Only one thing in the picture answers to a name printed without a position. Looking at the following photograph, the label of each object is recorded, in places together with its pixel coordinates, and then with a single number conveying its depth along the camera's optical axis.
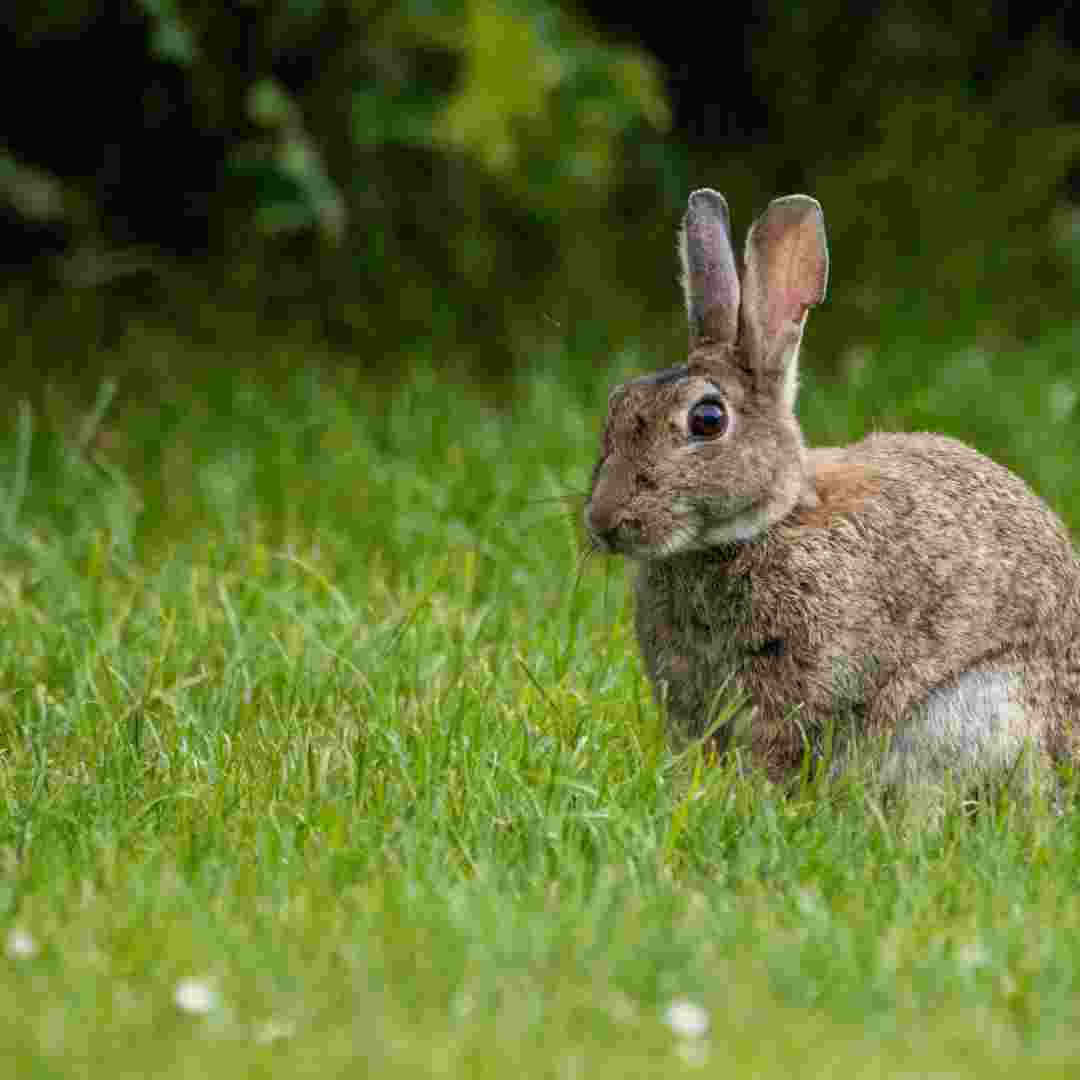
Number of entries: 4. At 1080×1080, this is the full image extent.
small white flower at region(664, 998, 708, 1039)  6.56
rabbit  9.50
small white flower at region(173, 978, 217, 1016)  6.54
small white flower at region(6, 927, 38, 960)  7.00
